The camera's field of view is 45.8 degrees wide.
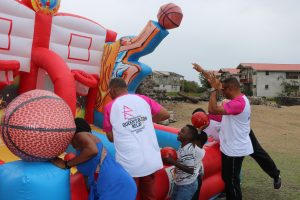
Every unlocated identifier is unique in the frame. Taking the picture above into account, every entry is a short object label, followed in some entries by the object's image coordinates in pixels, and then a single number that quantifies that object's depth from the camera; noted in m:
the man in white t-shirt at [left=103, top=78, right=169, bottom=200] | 2.48
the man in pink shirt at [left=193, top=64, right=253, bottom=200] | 3.38
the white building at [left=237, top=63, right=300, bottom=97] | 33.50
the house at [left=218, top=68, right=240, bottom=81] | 39.06
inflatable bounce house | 2.21
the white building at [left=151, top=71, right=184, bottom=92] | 30.93
